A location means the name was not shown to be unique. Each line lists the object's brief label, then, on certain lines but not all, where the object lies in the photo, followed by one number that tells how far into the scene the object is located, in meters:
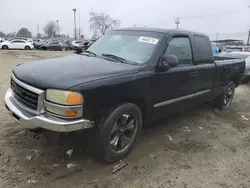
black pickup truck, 2.11
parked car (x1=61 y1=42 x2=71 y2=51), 25.39
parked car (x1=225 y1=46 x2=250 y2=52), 11.95
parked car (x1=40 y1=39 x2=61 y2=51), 24.59
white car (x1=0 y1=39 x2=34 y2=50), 22.73
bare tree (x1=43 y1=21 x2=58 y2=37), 67.40
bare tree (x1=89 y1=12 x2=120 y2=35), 51.15
